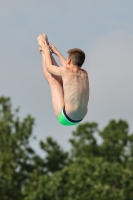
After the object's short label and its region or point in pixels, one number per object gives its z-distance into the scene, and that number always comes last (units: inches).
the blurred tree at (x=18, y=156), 2704.2
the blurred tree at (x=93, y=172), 2586.1
